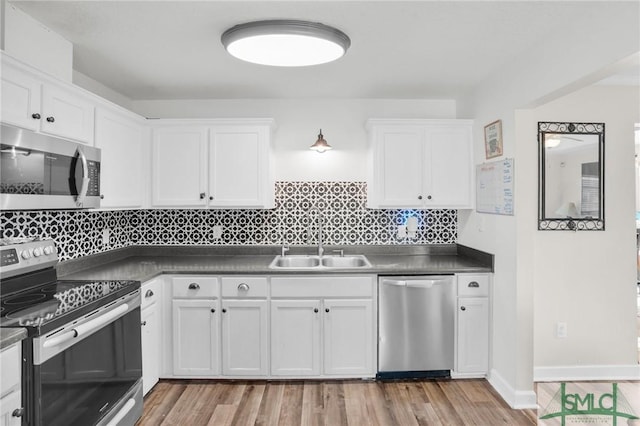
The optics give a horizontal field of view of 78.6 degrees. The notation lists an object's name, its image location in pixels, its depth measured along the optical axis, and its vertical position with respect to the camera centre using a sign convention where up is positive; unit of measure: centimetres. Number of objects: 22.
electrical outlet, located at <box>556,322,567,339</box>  302 -89
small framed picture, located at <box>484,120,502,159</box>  280 +55
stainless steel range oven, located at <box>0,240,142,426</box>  157 -59
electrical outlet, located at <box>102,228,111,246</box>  317 -19
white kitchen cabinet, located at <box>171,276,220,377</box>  288 -83
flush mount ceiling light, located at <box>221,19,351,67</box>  205 +94
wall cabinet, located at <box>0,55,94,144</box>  178 +55
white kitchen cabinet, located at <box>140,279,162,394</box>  260 -82
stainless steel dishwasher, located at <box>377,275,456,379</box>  290 -82
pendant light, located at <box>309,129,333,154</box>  339 +59
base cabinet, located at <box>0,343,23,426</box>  143 -65
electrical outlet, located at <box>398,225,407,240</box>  360 -16
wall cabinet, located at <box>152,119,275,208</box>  323 +41
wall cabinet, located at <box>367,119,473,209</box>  327 +41
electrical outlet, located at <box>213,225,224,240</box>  357 -16
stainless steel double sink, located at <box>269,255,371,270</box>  342 -42
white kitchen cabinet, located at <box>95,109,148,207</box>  261 +40
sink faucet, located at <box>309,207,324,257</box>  343 -17
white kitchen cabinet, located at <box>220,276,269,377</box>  288 -82
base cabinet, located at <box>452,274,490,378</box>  295 -88
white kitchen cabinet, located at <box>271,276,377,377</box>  288 -83
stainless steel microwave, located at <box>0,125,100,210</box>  173 +20
